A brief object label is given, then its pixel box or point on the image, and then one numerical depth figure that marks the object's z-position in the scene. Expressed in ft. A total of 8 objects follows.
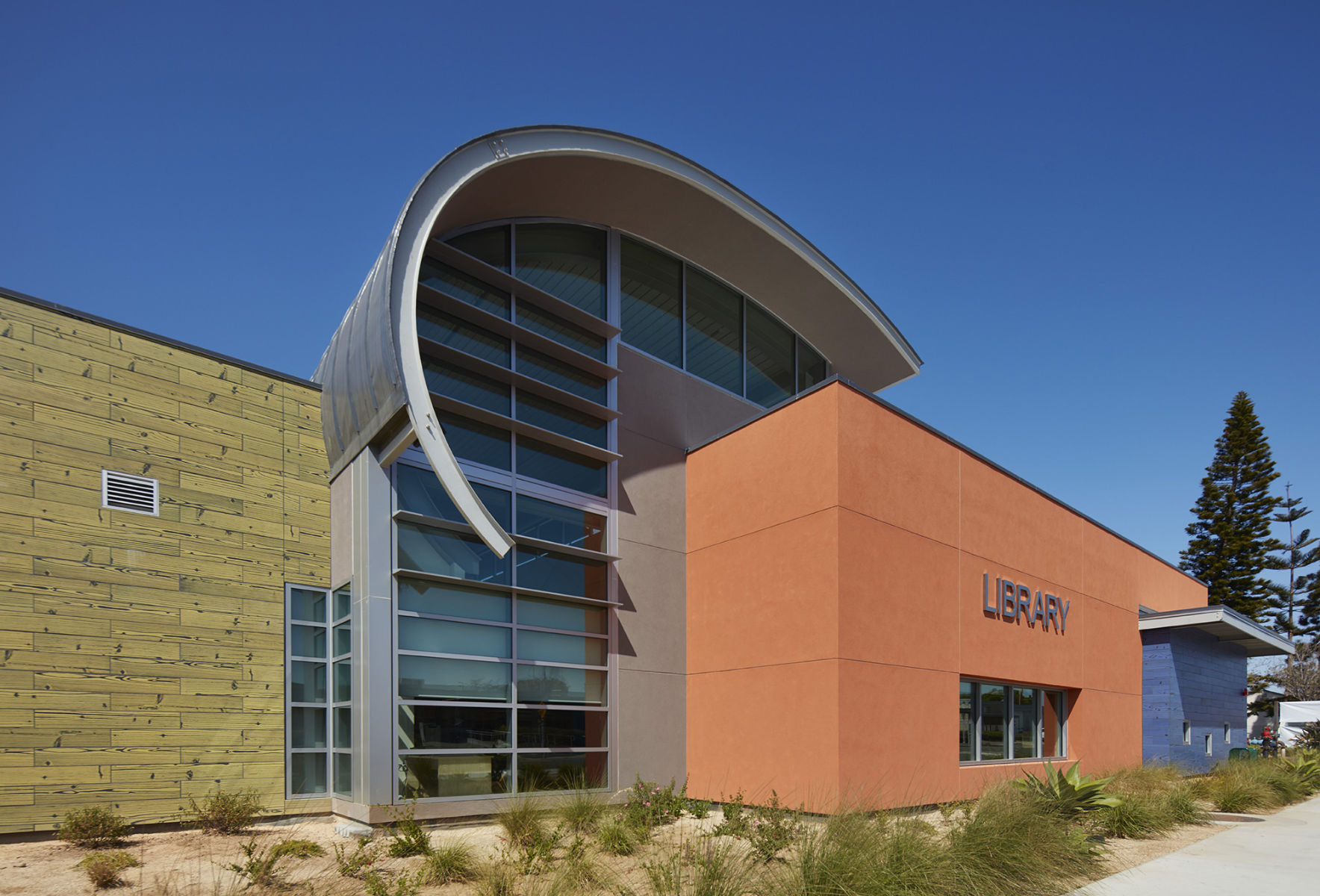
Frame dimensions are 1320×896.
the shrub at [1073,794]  32.91
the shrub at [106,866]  23.97
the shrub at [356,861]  24.25
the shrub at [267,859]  22.91
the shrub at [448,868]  24.91
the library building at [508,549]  32.94
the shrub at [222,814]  32.99
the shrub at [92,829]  29.40
